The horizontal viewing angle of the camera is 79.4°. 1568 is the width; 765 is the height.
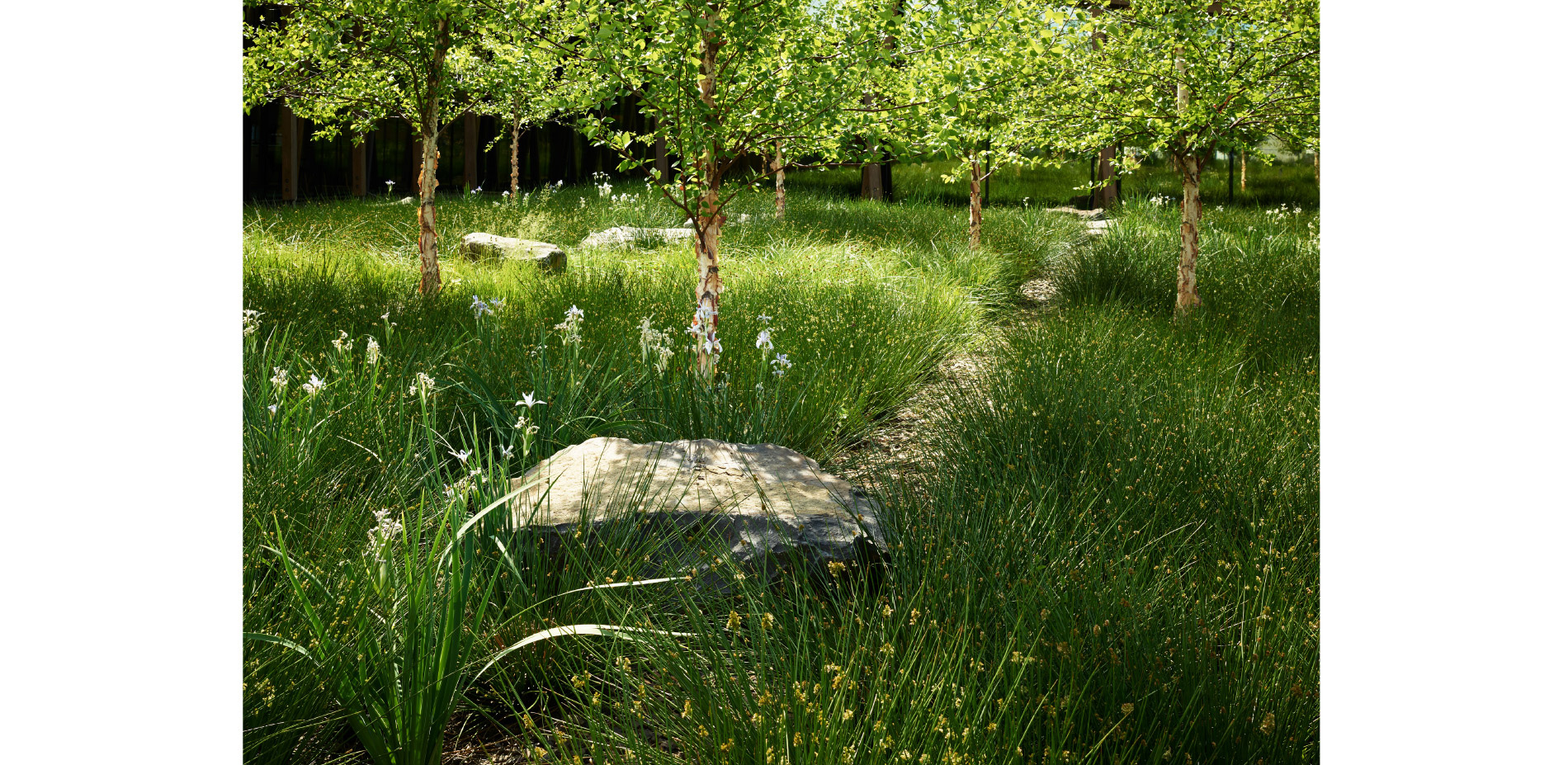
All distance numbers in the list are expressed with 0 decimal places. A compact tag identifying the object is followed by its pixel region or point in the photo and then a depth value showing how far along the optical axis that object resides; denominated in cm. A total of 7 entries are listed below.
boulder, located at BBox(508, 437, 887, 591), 263
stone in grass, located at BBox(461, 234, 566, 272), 871
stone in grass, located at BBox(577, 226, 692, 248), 1045
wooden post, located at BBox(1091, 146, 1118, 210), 1429
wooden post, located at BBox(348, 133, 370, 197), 1241
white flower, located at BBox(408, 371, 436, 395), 299
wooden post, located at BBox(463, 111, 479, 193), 1509
